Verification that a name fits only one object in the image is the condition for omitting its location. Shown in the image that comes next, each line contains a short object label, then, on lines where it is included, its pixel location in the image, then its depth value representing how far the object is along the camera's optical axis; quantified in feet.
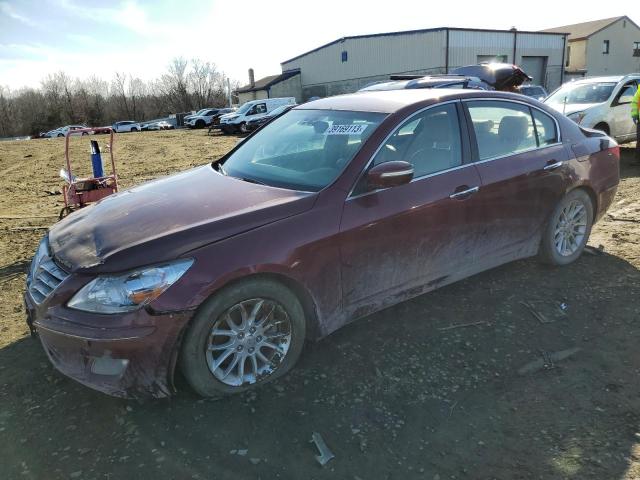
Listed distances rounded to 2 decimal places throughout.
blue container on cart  20.26
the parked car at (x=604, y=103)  33.55
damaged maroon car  8.43
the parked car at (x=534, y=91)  63.74
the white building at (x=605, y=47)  164.96
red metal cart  19.02
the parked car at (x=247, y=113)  87.35
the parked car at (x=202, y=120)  123.44
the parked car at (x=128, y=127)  158.40
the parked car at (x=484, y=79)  28.50
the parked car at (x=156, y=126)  151.82
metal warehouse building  120.47
